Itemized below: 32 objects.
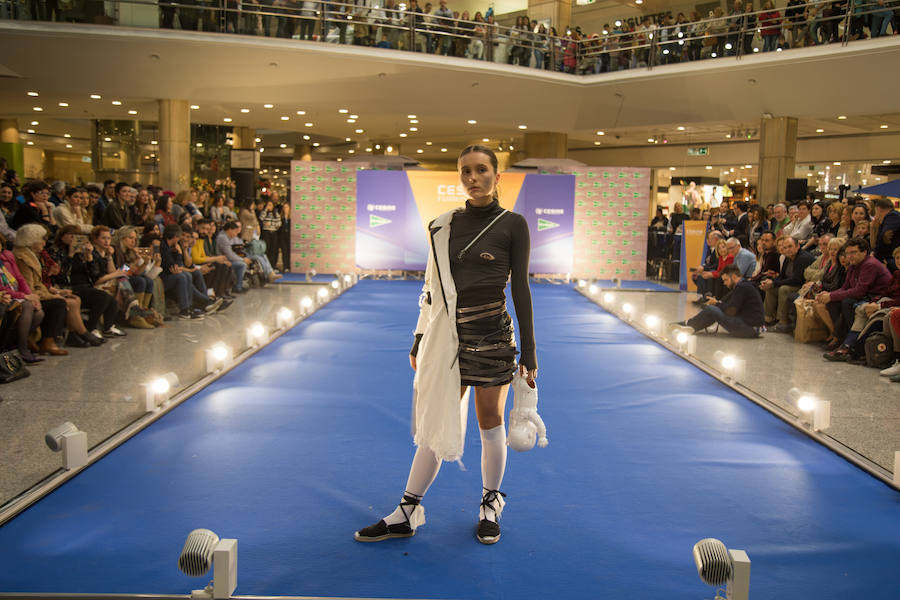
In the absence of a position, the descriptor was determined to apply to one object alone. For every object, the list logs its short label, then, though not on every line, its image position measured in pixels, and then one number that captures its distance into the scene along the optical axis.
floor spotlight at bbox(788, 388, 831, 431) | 4.61
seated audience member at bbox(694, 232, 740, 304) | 9.72
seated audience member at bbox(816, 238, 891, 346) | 7.23
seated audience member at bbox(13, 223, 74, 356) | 6.37
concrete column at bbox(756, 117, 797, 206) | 17.36
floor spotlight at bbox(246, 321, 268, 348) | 6.92
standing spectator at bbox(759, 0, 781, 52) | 15.11
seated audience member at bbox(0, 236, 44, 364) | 5.93
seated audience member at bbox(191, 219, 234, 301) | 9.98
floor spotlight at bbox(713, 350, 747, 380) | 6.00
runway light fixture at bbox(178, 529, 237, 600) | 2.42
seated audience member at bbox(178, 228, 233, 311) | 9.23
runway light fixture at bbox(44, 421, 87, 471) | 3.60
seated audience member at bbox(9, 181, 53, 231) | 7.35
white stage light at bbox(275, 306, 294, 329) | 8.06
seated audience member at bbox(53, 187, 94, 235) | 8.61
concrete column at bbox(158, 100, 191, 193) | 17.09
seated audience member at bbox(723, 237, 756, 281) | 9.33
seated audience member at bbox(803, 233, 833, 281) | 8.50
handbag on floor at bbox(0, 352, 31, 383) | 5.46
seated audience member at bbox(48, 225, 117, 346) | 7.02
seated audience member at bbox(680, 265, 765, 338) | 8.27
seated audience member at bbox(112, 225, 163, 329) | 7.96
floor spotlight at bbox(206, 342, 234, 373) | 5.84
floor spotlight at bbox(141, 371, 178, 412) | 4.68
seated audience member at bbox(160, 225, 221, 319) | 8.67
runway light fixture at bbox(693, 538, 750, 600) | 2.38
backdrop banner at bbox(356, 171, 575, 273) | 14.34
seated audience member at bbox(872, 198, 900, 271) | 7.69
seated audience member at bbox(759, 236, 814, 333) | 8.88
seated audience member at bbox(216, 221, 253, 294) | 11.05
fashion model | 2.81
